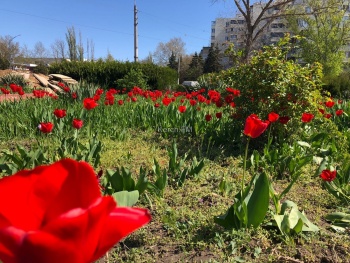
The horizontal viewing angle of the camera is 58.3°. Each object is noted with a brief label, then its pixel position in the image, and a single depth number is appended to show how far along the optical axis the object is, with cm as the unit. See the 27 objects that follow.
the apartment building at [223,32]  5905
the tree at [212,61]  4794
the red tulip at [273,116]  270
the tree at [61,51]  4673
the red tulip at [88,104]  332
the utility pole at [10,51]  4081
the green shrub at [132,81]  1203
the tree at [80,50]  3354
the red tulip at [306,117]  320
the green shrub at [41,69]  2345
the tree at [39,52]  6081
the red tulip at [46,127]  260
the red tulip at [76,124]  283
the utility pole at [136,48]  1997
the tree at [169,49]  5847
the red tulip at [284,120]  315
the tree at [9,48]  4012
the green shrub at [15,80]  1243
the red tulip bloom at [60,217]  32
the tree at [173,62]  5403
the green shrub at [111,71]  1457
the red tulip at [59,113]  310
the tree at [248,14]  1480
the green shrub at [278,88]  361
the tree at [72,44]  3347
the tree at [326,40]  2797
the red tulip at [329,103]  407
